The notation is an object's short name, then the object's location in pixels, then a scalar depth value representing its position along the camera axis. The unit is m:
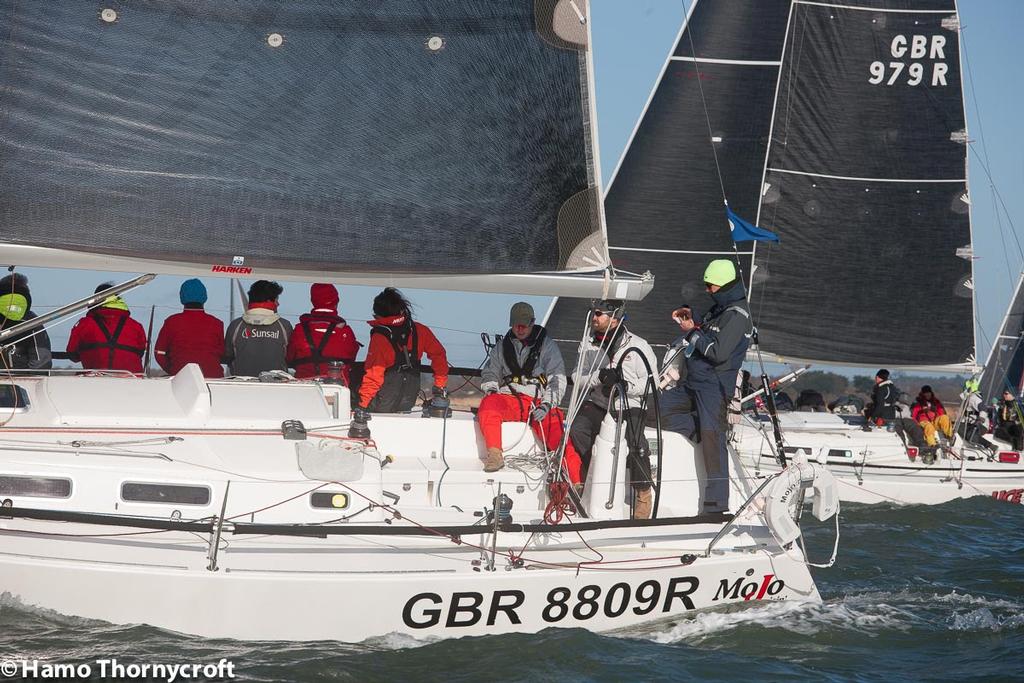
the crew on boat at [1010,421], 35.50
